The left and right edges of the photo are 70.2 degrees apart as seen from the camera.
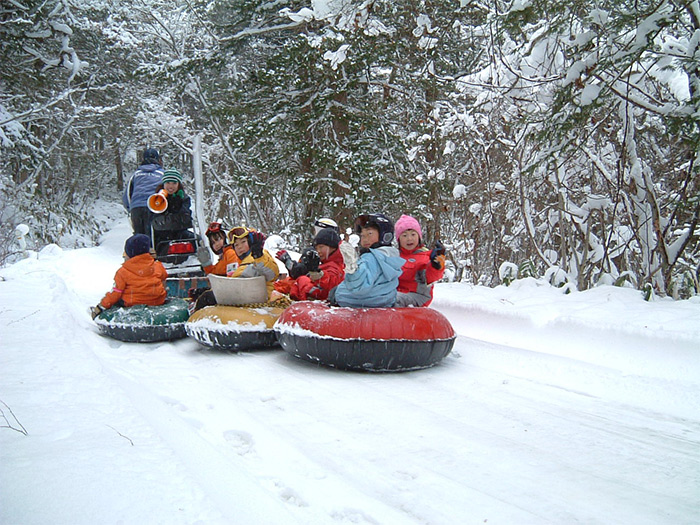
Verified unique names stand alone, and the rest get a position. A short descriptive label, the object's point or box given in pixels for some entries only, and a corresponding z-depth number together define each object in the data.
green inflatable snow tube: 5.10
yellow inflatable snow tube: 4.65
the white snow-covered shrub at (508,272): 7.45
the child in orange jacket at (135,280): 5.40
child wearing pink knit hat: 4.96
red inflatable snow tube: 4.02
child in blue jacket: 4.23
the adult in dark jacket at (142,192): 6.68
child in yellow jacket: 5.27
